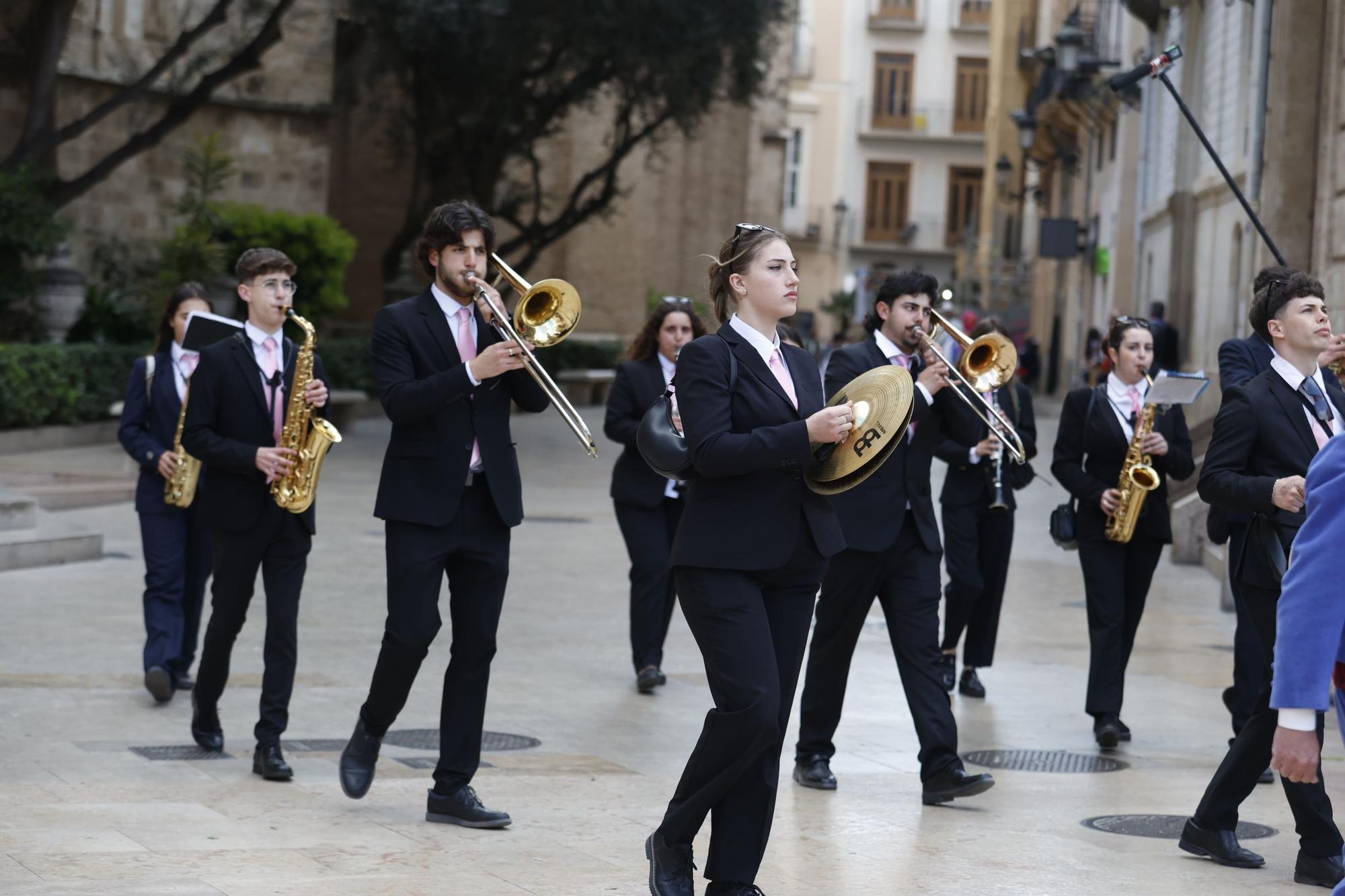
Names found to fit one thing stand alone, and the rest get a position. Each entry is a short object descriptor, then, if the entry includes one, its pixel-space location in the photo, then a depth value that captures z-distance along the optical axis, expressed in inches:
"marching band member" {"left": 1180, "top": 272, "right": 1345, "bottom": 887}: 243.1
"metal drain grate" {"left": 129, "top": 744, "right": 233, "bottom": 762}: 296.4
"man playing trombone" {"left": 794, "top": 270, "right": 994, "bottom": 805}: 281.1
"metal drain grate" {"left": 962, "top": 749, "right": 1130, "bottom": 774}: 323.6
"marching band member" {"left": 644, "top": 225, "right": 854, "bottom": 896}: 204.2
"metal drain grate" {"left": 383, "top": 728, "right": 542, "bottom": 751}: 321.1
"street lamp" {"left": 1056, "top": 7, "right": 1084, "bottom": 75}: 1135.2
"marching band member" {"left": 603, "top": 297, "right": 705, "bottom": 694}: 390.0
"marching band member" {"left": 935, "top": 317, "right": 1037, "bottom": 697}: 398.3
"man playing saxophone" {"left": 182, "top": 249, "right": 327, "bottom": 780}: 290.2
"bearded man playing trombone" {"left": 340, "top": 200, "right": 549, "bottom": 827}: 252.4
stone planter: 883.4
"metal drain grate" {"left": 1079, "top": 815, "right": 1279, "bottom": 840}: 271.1
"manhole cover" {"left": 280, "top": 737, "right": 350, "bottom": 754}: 309.9
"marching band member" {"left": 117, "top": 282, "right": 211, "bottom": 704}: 347.3
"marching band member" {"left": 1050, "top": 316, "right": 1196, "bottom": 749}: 340.2
